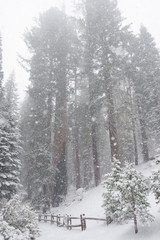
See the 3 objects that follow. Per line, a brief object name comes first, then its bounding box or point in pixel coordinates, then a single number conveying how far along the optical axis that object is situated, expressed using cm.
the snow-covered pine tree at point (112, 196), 952
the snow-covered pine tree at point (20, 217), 874
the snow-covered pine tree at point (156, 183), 725
